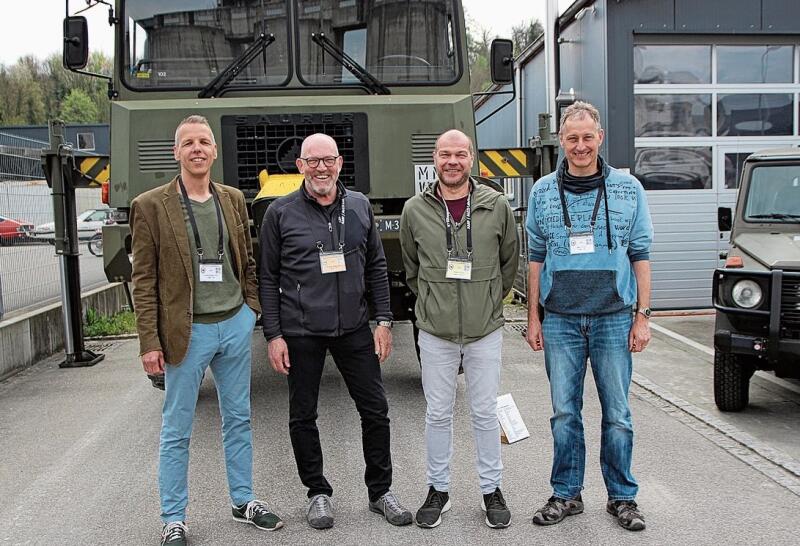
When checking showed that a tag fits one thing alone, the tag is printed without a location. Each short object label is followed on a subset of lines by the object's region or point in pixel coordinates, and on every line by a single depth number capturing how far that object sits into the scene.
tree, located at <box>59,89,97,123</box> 67.50
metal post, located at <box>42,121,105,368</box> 9.08
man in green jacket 4.54
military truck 6.99
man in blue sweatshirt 4.45
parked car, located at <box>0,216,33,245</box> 10.02
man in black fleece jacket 4.61
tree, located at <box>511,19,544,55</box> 28.27
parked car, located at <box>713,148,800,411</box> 6.21
